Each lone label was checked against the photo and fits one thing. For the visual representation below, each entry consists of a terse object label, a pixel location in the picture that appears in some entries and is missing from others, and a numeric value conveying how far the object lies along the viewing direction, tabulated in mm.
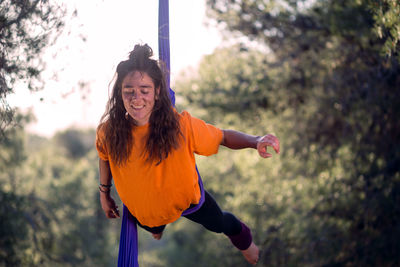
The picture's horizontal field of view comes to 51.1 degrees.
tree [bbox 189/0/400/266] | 4793
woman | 2236
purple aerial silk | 2404
